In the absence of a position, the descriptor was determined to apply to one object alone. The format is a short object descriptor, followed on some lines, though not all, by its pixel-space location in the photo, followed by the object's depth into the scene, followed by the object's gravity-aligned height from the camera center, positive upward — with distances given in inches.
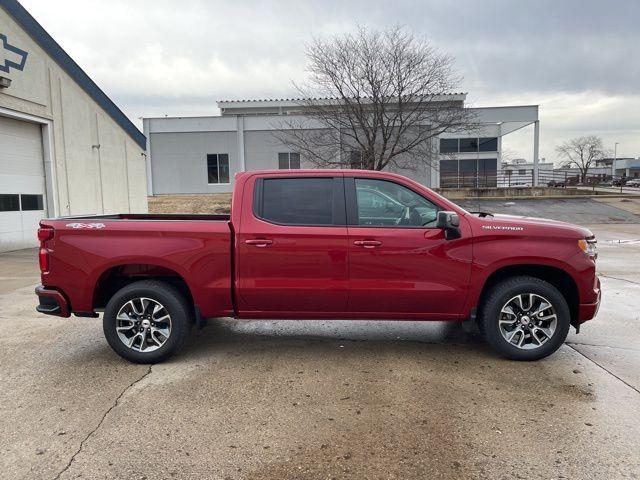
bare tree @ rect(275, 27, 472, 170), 837.8 +145.2
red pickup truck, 175.2 -27.2
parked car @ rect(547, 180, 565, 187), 1547.2 +10.7
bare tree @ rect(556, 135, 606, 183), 2417.6 +179.7
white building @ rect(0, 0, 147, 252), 495.8 +73.0
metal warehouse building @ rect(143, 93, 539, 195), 1267.2 +117.8
